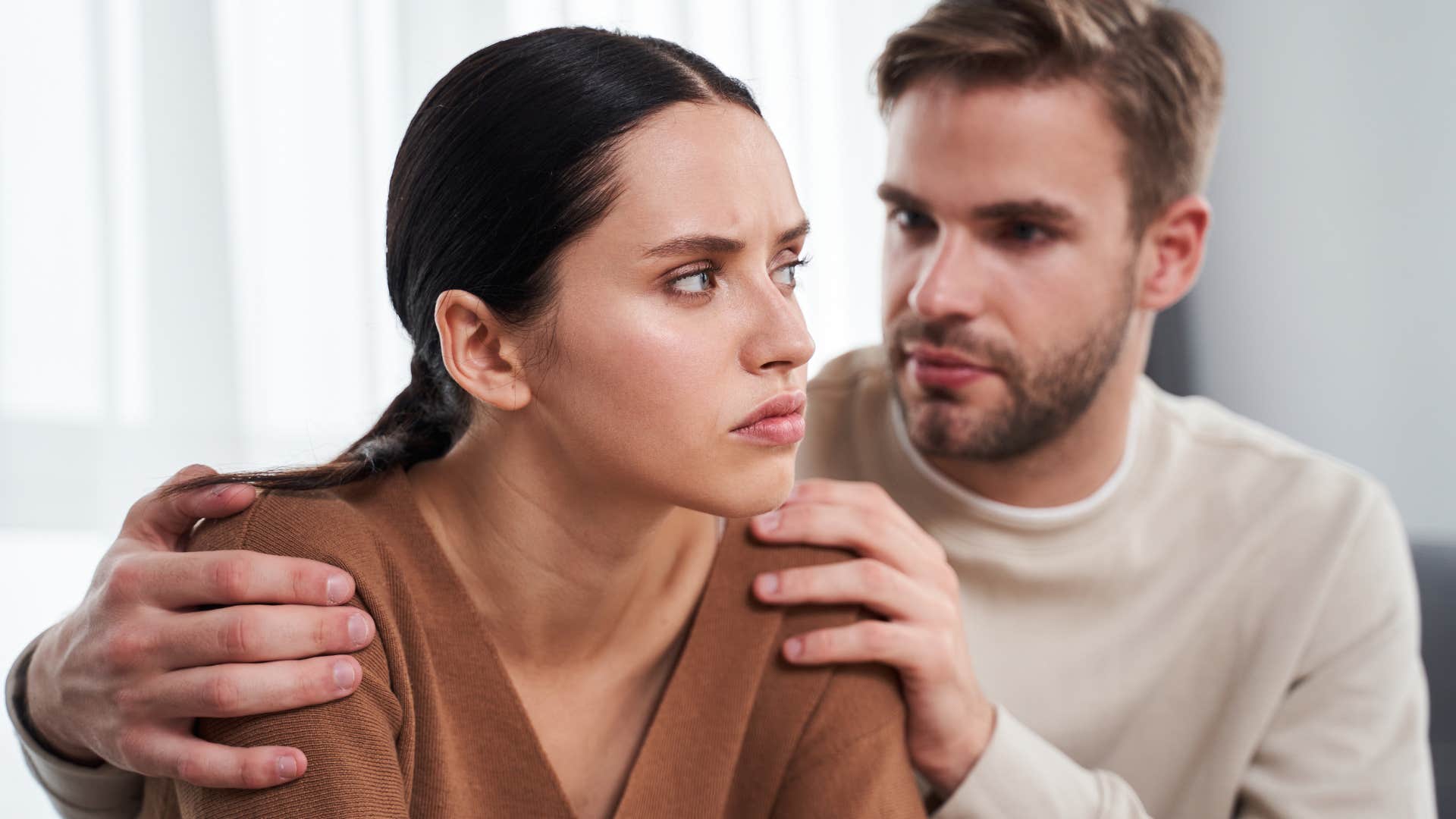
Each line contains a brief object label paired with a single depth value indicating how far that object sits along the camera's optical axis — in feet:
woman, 3.22
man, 5.01
